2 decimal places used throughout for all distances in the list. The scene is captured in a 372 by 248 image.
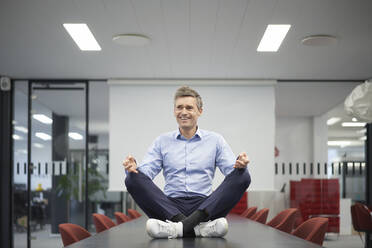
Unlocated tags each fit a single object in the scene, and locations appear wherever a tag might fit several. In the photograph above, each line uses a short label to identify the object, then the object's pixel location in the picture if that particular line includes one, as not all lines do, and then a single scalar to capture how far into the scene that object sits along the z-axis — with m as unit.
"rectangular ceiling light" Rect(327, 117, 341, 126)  7.75
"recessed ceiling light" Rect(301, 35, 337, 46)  5.04
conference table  1.84
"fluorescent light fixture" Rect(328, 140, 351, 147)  7.61
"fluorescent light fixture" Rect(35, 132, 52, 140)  7.57
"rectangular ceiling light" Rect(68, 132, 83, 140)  7.52
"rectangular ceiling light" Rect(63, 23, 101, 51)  4.78
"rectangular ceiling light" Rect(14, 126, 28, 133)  7.54
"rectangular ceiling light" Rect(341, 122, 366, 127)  7.70
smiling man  2.15
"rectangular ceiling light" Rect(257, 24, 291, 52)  4.83
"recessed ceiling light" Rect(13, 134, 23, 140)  7.54
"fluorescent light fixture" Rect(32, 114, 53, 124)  7.59
